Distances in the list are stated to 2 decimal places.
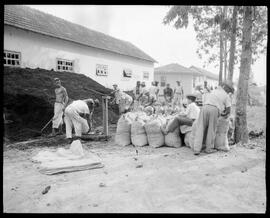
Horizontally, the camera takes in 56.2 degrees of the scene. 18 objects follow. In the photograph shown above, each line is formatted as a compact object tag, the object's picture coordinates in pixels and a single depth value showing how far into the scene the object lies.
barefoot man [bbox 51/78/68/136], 7.96
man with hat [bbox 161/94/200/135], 6.25
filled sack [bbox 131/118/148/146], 6.55
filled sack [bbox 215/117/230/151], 5.92
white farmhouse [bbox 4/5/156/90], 12.38
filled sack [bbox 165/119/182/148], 6.34
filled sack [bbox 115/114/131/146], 6.75
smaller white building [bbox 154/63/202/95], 33.28
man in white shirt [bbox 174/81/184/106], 13.41
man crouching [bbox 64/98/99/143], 6.94
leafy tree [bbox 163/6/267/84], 8.37
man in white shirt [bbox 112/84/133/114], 9.70
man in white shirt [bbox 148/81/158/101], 12.93
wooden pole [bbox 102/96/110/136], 7.42
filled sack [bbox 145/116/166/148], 6.41
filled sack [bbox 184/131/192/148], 6.24
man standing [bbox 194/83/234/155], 5.71
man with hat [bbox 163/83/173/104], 14.68
